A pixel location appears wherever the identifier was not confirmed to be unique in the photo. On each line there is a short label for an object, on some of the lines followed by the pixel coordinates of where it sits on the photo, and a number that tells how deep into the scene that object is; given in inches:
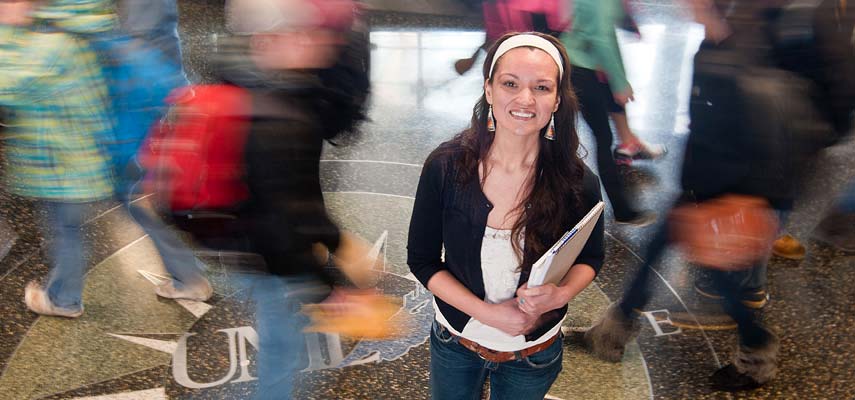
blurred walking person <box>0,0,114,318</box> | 123.1
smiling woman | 88.4
